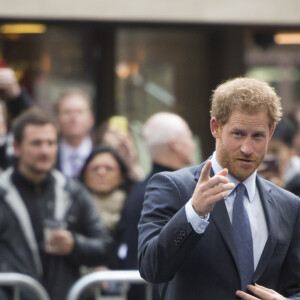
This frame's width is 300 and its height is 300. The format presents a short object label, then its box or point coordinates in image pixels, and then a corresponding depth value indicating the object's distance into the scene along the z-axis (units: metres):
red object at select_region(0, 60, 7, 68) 19.12
